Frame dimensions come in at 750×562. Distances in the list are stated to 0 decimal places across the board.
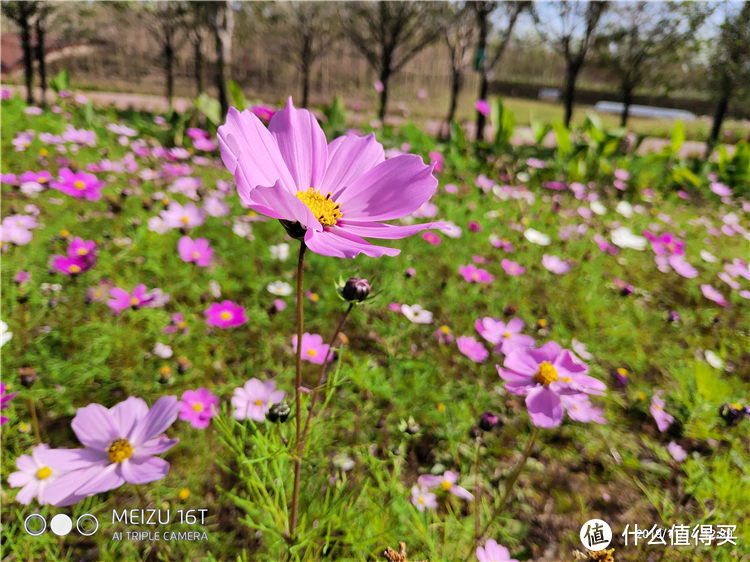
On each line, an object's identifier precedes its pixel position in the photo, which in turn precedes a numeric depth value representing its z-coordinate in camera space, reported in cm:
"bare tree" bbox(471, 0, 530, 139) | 473
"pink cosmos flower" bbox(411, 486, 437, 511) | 88
